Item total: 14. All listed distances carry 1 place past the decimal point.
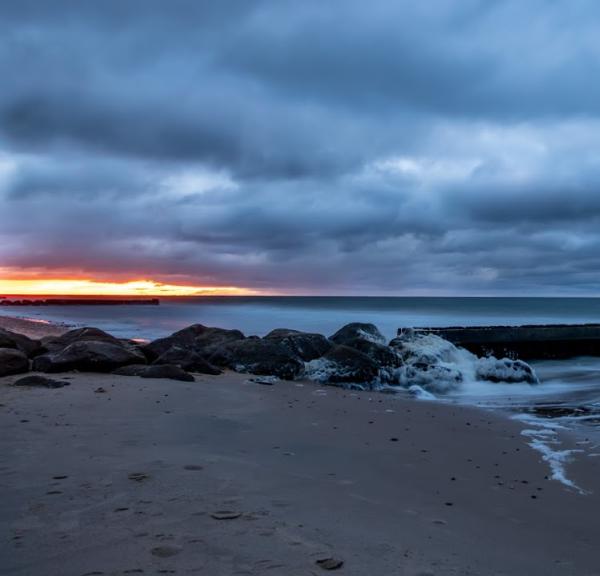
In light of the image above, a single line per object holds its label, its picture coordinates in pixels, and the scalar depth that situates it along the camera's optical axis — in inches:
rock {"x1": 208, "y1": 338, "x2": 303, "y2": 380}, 537.0
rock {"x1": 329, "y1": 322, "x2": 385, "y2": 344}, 734.7
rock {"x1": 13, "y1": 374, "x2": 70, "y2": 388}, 366.0
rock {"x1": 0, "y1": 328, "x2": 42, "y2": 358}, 542.9
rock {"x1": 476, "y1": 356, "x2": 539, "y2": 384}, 599.8
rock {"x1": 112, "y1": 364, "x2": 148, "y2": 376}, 443.8
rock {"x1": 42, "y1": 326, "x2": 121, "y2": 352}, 589.3
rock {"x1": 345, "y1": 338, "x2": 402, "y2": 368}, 601.6
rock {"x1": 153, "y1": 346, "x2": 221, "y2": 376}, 499.2
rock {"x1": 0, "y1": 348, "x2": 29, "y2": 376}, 421.7
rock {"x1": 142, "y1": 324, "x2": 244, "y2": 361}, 595.2
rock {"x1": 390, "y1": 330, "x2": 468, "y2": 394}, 570.9
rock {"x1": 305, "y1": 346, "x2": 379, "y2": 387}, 532.7
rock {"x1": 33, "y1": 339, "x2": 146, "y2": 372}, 443.5
